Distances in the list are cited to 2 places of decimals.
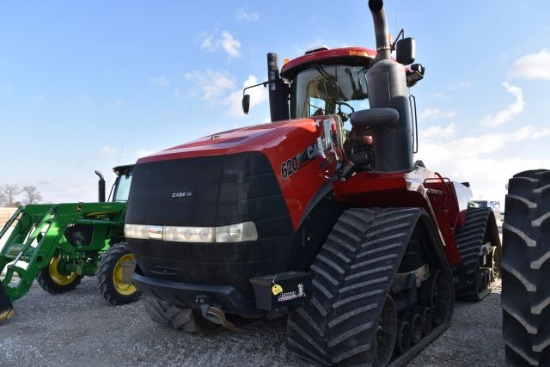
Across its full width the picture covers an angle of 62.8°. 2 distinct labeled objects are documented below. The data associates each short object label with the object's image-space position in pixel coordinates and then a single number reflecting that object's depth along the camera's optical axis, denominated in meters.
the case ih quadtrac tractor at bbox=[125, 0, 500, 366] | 2.98
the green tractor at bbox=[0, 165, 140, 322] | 6.38
